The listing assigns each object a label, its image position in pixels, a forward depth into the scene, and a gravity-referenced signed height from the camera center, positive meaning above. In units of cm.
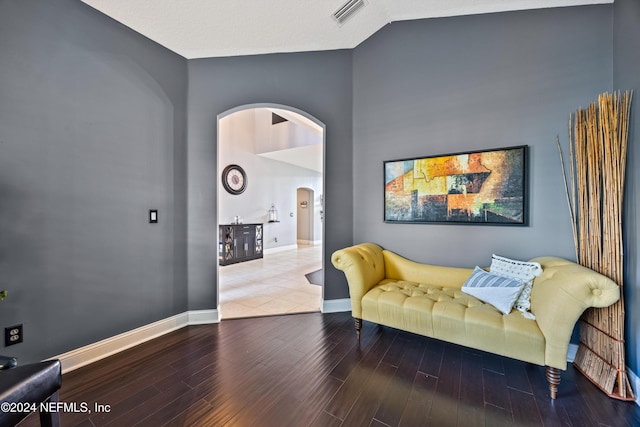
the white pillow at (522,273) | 187 -51
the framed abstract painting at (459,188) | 221 +22
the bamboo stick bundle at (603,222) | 163 -8
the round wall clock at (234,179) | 625 +85
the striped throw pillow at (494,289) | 184 -63
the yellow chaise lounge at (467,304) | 153 -76
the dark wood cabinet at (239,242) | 574 -80
